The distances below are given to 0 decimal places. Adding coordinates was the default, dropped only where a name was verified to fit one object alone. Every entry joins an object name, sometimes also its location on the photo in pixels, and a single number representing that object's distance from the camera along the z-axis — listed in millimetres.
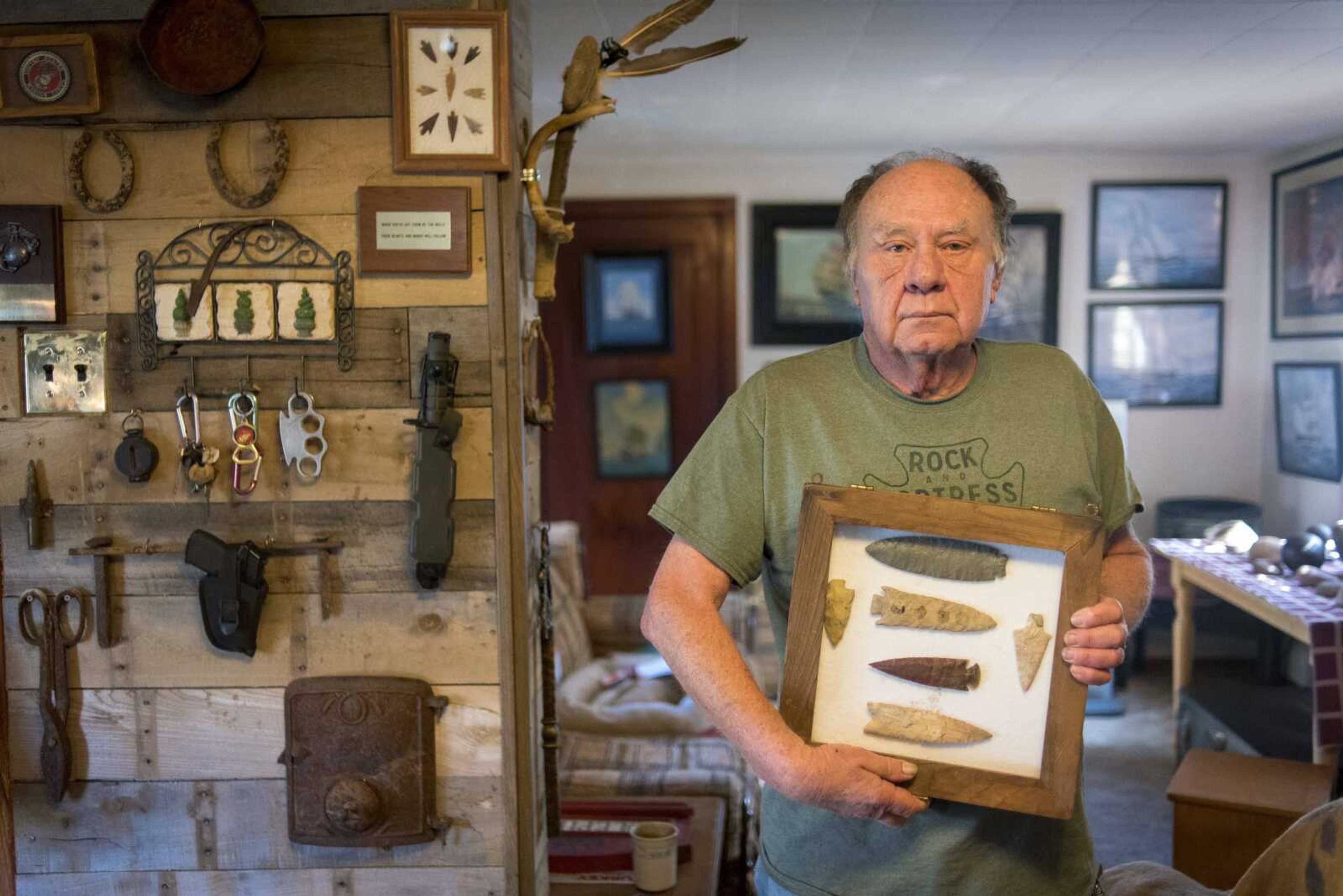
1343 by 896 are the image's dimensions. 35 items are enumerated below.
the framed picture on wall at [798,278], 5719
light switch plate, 1820
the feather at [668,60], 1816
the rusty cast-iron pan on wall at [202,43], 1707
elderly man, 1349
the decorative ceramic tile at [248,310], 1790
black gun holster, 1788
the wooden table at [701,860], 2258
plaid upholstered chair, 2842
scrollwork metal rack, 1794
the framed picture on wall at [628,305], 5777
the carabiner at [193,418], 1807
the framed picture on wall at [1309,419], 4926
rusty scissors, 1842
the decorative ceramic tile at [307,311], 1787
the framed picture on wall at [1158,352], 5664
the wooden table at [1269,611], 3367
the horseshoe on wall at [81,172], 1785
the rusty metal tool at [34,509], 1815
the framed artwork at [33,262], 1781
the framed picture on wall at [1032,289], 5641
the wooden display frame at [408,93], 1739
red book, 2342
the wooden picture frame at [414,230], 1779
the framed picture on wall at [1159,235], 5629
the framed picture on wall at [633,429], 5832
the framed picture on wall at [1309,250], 4895
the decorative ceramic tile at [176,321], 1798
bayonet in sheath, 1759
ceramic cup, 2225
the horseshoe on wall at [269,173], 1772
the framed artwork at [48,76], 1741
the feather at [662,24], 1846
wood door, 5766
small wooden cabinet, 2992
